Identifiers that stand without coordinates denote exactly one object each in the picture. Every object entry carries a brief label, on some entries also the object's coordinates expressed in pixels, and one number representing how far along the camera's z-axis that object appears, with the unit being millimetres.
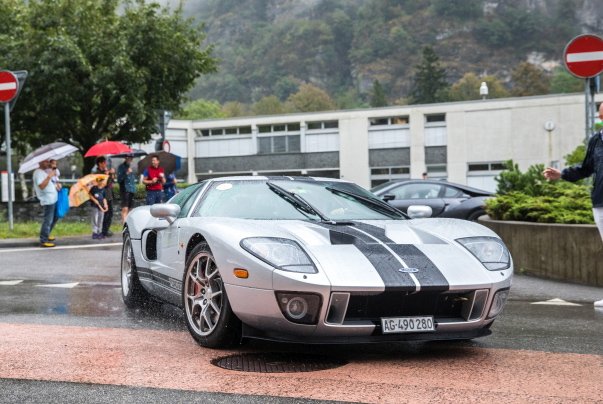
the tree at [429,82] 105875
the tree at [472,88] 133338
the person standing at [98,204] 16703
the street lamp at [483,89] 49500
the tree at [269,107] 138362
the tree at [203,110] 130825
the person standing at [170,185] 19500
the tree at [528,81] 117938
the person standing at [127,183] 18016
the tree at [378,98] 125562
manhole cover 4363
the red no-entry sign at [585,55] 9492
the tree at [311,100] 133250
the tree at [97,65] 27219
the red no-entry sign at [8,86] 15828
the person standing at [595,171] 7288
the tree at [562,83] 136000
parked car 16094
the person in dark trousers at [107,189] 17016
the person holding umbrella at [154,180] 17219
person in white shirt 14414
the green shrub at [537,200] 10203
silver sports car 4449
